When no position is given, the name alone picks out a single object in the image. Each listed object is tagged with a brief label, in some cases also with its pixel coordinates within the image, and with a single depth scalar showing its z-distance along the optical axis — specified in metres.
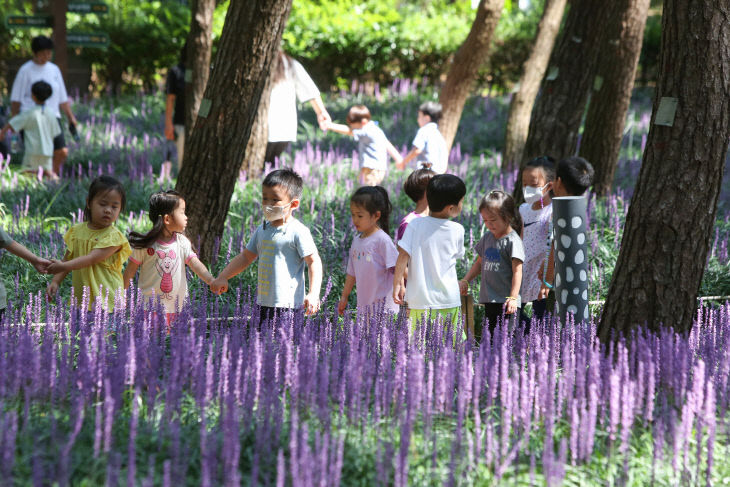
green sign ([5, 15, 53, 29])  27.37
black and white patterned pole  11.41
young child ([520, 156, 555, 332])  12.80
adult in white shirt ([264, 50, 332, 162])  18.62
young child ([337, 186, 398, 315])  11.28
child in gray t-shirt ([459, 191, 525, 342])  11.63
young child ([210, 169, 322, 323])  11.05
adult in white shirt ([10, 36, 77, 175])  21.69
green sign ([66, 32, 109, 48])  27.80
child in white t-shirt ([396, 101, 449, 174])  18.53
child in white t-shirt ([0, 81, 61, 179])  20.97
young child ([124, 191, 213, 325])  11.10
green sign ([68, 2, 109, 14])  26.69
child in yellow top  10.86
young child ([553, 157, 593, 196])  12.20
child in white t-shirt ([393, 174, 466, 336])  11.09
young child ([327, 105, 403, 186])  18.44
